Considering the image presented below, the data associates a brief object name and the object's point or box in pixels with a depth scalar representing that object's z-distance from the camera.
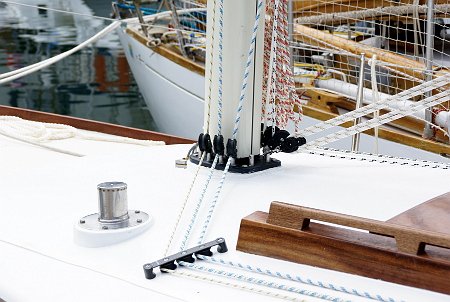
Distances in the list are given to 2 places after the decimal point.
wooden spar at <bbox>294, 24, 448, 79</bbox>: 5.69
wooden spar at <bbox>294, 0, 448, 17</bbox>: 6.77
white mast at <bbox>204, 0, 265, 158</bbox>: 2.79
